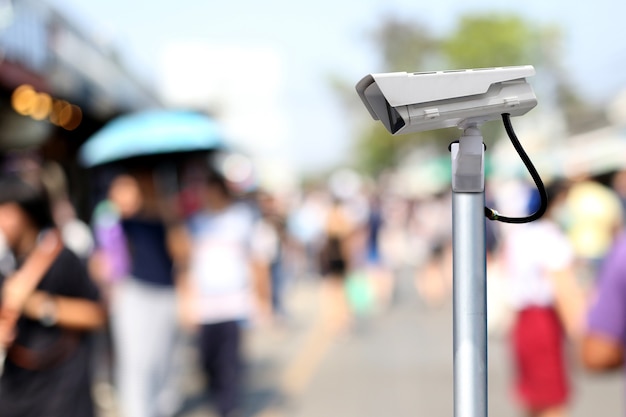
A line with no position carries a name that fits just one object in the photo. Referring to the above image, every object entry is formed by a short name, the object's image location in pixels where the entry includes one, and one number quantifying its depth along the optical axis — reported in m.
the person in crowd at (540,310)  4.35
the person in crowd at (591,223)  8.95
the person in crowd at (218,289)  5.43
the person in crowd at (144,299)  4.74
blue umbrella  5.47
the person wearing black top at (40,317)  3.12
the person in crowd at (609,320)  2.52
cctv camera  1.39
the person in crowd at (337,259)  10.29
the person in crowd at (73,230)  5.70
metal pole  1.38
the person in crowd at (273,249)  11.33
